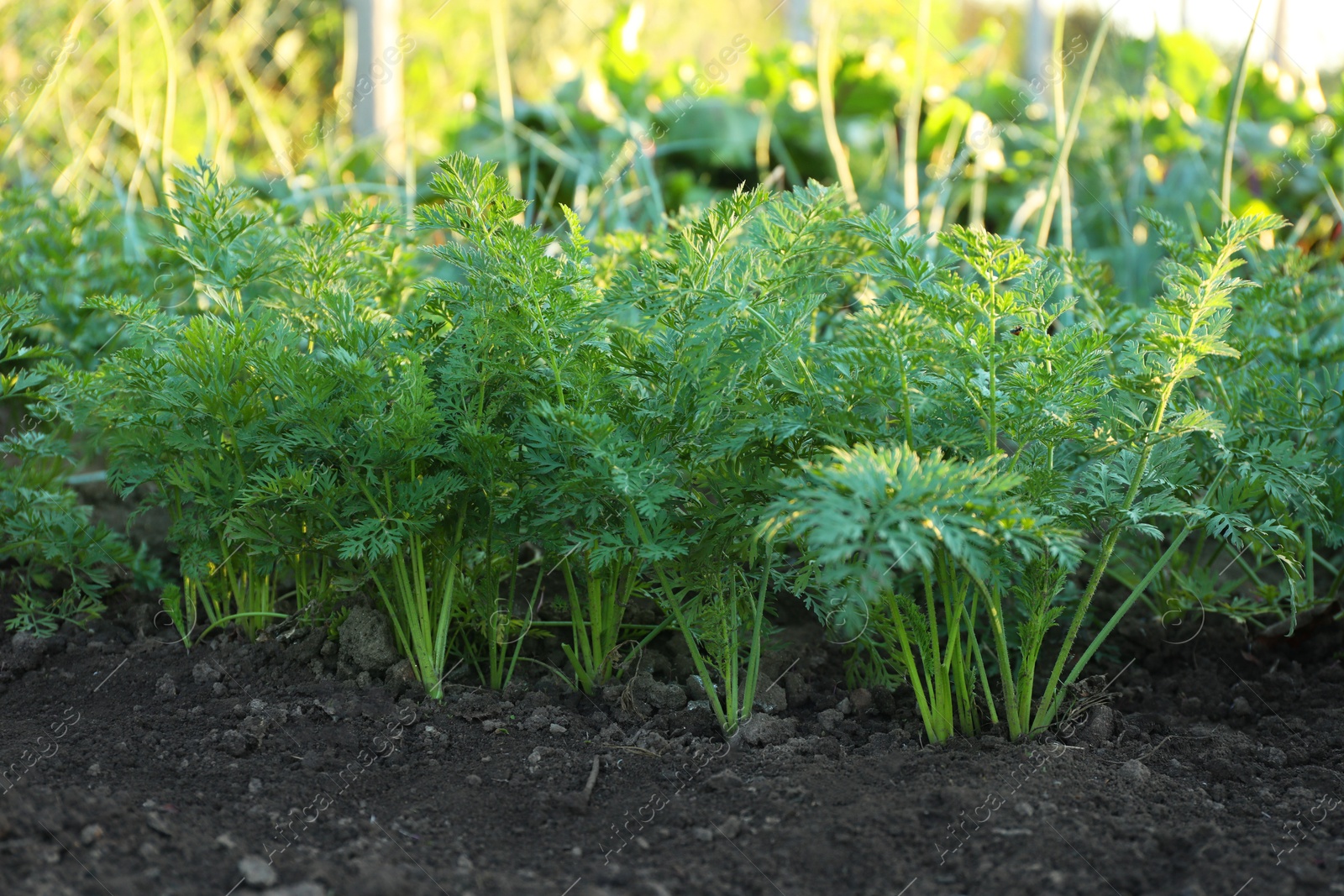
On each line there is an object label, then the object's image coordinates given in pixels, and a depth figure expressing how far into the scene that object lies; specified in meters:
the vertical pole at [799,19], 5.66
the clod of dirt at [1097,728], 2.29
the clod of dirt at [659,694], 2.34
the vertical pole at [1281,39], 4.11
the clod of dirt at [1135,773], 2.22
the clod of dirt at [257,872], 2.09
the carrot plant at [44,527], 2.36
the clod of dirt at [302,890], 2.07
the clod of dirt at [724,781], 2.21
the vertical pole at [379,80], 3.50
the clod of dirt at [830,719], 2.30
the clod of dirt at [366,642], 2.36
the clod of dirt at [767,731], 2.27
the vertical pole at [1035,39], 8.00
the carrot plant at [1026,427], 2.17
